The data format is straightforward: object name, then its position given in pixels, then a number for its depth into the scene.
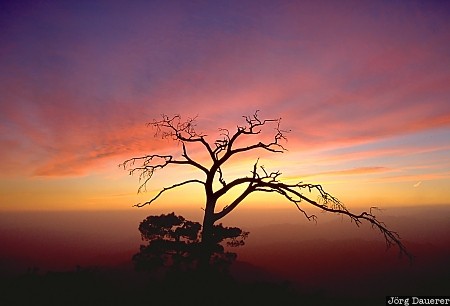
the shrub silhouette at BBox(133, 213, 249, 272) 12.84
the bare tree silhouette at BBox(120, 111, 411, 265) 12.98
